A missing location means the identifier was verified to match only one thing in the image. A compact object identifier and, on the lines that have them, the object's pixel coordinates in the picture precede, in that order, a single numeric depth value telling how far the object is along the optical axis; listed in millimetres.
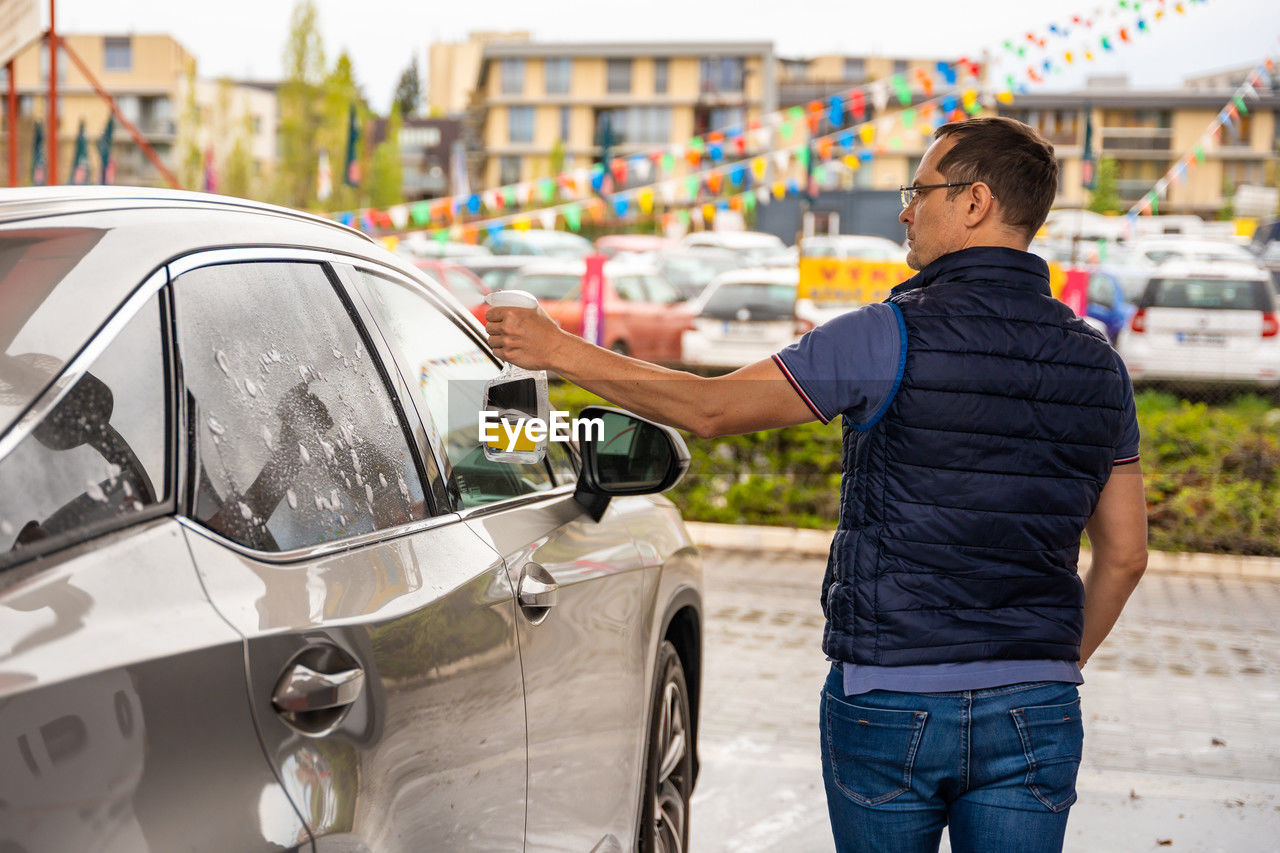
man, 2410
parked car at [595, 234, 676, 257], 36438
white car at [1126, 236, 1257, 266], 27406
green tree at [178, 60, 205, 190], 57625
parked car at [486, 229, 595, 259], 34969
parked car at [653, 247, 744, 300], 25091
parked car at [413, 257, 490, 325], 21328
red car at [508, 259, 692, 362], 20125
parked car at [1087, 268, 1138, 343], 19453
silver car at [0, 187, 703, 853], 1518
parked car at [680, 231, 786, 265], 32906
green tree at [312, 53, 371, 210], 49438
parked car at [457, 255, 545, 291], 22734
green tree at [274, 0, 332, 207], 49531
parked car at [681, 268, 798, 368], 17719
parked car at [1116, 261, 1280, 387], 17188
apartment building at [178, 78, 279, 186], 58750
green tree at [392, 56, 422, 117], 138625
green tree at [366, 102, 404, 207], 65250
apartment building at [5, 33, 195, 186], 81188
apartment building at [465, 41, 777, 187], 78000
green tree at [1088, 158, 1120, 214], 66625
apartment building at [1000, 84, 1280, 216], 77125
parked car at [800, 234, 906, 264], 29109
